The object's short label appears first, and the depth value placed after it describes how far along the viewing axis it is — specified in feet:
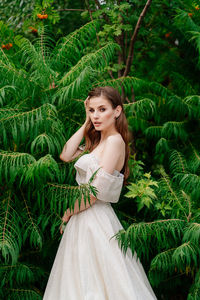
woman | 9.04
